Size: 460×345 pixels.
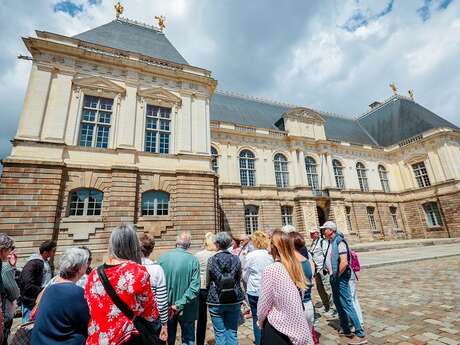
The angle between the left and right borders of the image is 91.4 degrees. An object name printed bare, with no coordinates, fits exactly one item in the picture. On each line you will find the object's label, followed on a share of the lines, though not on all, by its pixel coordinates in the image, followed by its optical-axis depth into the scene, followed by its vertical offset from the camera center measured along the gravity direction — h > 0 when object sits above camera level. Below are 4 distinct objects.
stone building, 8.82 +4.28
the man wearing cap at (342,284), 3.32 -0.79
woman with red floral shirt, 1.59 -0.40
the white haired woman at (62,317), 1.55 -0.47
